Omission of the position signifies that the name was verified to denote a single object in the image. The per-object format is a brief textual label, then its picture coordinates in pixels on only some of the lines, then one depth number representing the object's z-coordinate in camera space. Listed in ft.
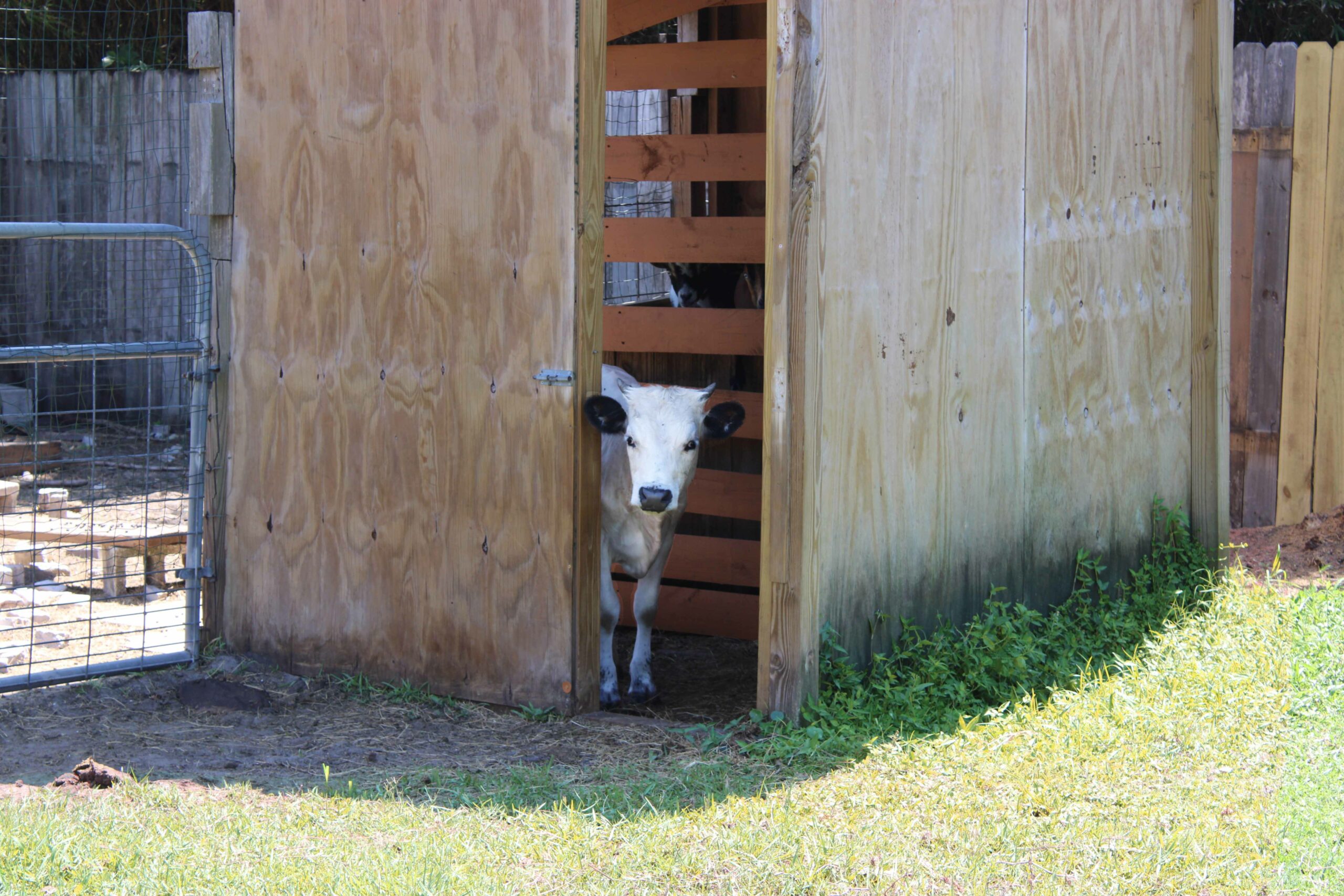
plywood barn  33.83
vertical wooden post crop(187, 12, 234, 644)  40.50
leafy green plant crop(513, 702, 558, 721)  36.52
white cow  36.73
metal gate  40.32
